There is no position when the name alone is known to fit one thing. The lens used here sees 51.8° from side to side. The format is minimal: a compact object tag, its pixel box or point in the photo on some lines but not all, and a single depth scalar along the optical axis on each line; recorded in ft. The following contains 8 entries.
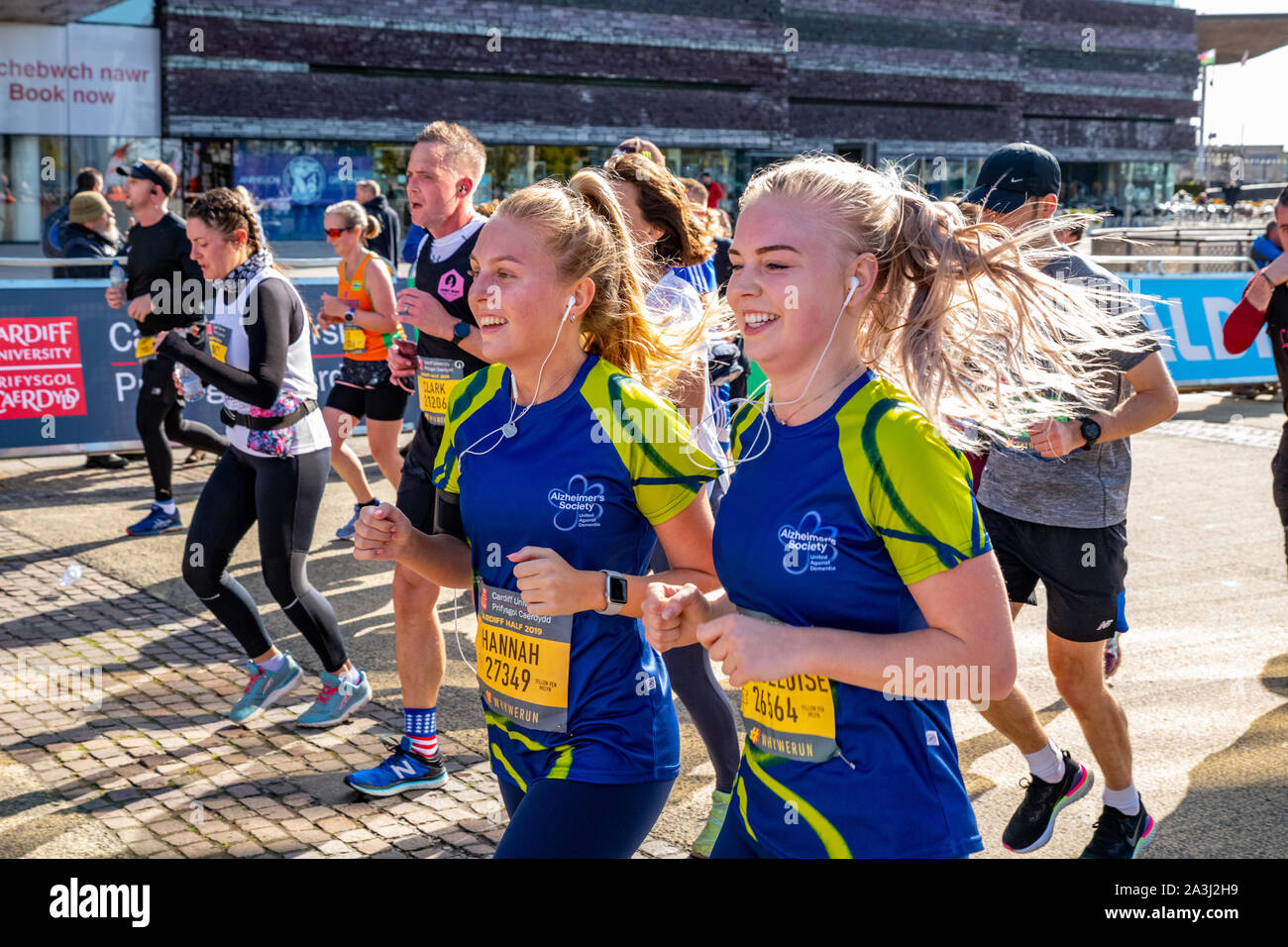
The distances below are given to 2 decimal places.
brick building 114.42
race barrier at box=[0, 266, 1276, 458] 33.88
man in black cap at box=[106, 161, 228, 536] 28.19
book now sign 99.04
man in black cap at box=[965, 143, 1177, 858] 13.60
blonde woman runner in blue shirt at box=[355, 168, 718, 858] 8.84
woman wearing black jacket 17.25
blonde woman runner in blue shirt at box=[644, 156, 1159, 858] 7.11
